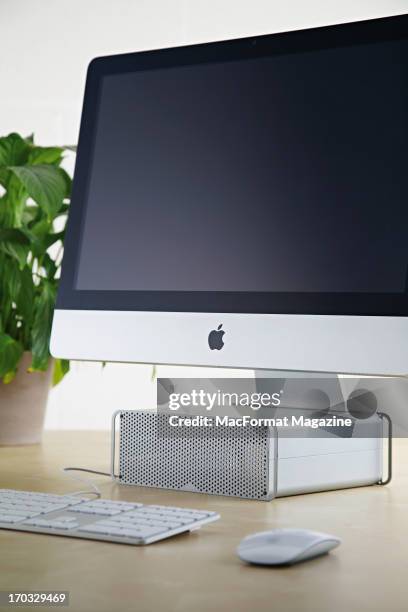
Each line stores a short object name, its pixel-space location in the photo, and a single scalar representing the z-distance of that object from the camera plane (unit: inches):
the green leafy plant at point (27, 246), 95.4
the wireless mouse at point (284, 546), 62.9
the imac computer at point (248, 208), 75.3
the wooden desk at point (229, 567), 60.2
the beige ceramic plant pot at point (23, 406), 95.3
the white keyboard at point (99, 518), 66.3
